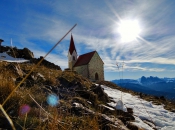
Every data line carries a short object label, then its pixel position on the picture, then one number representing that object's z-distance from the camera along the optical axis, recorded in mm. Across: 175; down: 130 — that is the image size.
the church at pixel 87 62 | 29071
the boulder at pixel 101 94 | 4605
